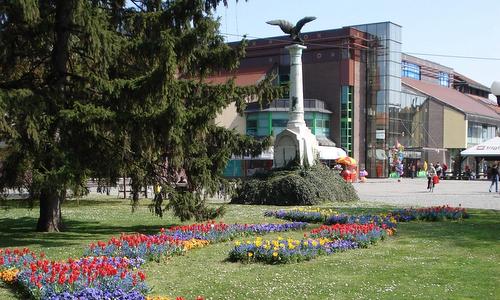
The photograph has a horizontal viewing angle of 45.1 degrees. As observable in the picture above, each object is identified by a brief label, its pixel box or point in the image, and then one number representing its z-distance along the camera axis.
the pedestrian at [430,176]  36.66
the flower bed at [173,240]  11.25
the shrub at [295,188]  24.55
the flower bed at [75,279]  7.77
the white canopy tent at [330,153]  54.42
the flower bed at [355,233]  12.91
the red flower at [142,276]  8.20
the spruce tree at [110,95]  12.53
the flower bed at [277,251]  10.84
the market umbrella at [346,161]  50.19
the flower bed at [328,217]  16.39
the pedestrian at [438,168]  57.05
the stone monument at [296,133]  27.33
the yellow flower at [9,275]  9.18
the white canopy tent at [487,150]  56.24
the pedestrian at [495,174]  36.81
